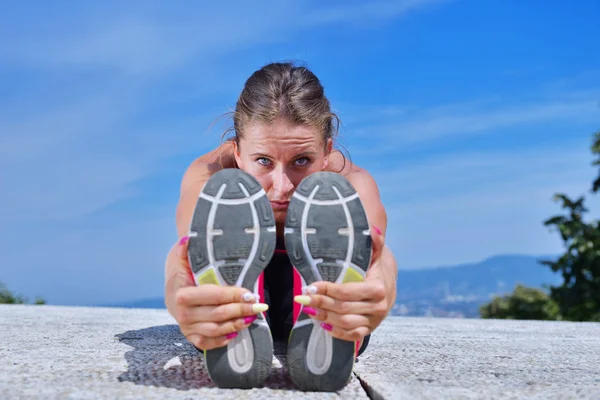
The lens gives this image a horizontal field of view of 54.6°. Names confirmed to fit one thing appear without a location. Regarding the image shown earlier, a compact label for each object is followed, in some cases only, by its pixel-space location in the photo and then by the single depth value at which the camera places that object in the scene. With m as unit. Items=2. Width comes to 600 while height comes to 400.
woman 1.56
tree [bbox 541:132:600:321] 11.92
